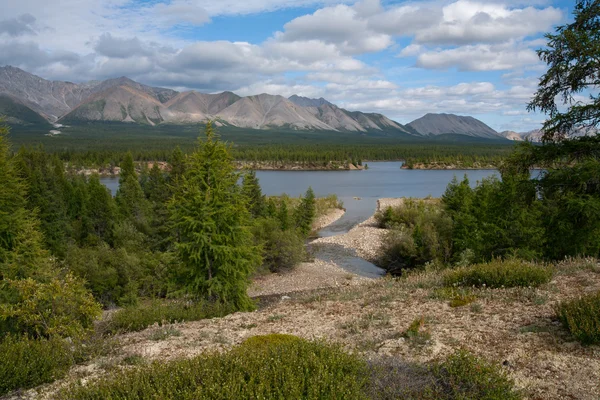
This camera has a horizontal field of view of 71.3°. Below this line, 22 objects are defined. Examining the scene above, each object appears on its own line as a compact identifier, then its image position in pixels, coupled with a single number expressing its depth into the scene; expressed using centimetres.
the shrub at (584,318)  580
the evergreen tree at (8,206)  1598
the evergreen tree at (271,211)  4128
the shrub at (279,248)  3244
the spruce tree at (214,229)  1395
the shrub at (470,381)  418
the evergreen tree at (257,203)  4088
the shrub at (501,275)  952
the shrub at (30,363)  564
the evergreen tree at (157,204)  3422
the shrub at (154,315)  932
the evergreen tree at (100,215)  3975
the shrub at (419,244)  3048
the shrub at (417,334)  678
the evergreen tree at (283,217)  4003
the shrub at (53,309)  895
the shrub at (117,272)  2353
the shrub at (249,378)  402
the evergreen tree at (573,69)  948
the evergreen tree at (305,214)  4619
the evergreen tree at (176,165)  3953
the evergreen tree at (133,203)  4094
